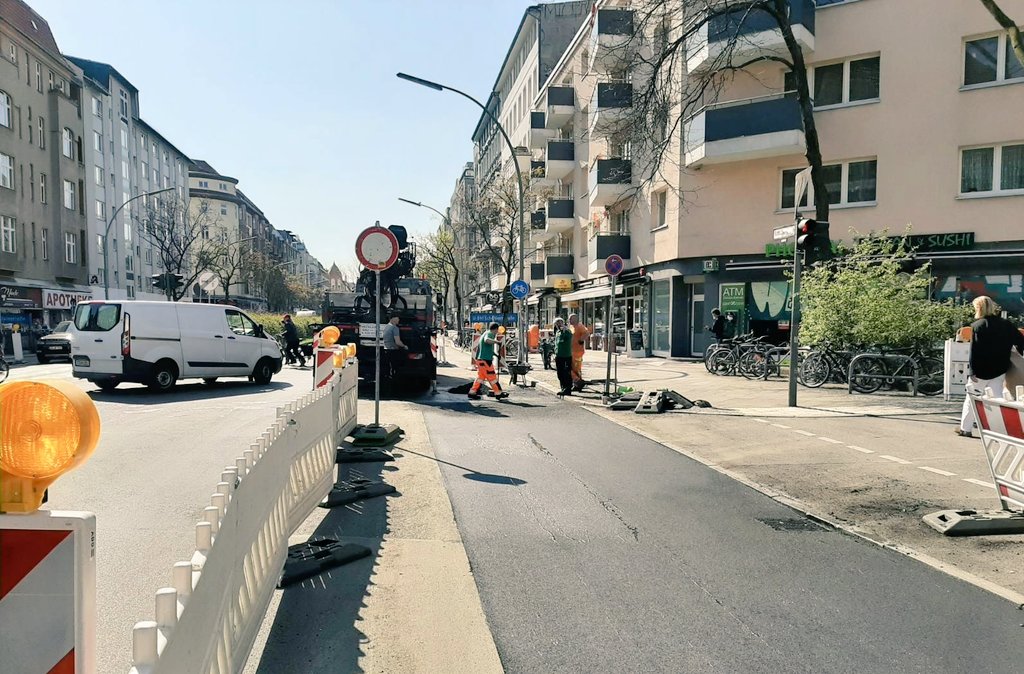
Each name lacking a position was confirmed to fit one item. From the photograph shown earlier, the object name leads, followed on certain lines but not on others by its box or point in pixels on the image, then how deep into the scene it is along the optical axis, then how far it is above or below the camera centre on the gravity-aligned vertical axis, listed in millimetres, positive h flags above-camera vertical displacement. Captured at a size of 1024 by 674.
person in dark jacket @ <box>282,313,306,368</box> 24516 -732
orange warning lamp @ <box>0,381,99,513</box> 1432 -256
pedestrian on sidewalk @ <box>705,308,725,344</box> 19516 -55
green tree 14422 +404
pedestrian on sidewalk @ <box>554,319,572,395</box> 15086 -783
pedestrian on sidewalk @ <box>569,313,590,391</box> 15555 -608
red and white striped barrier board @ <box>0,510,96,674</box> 1464 -593
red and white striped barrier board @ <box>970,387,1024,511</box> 5141 -878
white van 13805 -517
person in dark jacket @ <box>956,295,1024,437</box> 8266 -169
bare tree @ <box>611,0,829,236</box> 15609 +6164
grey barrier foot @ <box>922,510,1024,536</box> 5066 -1469
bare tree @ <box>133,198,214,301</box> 45438 +6246
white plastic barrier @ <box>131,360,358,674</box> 1817 -877
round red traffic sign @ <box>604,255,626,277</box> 14070 +1203
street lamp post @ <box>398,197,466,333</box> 38806 +4941
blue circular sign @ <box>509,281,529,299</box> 20141 +985
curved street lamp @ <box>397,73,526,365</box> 19562 +6678
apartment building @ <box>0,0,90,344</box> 35656 +8107
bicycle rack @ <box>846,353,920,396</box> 13527 -808
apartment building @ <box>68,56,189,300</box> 49156 +11189
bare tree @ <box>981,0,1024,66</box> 12766 +5797
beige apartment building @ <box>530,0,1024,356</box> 20484 +5441
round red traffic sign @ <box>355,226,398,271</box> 9000 +969
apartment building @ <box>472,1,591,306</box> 47562 +19116
